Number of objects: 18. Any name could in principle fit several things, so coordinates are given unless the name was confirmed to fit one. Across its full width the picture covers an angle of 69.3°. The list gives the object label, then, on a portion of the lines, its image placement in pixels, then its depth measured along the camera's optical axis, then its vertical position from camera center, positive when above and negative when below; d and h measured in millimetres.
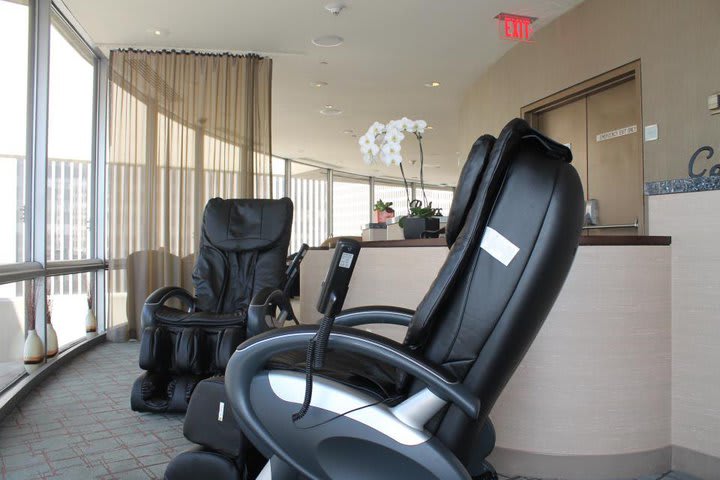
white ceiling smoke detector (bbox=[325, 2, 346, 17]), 4691 +2215
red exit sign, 5051 +2220
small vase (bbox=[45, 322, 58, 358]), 3980 -686
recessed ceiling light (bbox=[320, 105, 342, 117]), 8254 +2258
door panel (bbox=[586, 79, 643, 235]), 4500 +851
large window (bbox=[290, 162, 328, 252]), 13086 +1257
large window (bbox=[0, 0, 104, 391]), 3375 +517
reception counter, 2105 -533
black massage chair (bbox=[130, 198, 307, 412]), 2951 -328
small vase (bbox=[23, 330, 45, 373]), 3605 -705
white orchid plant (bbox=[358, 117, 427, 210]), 2662 +577
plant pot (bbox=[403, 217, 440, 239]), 2762 +135
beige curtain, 5355 +1008
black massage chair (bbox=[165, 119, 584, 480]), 1043 -206
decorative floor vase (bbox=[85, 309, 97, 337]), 5141 -725
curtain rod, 5438 +2146
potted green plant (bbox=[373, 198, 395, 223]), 4023 +321
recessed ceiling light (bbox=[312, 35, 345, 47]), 5500 +2242
